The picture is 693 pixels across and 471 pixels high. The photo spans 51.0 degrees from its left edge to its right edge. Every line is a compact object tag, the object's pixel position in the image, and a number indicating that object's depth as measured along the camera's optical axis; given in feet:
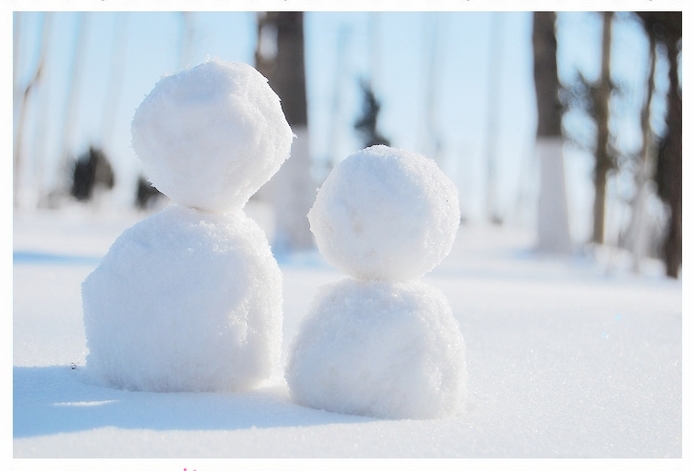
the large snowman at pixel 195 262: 9.04
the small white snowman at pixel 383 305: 8.44
